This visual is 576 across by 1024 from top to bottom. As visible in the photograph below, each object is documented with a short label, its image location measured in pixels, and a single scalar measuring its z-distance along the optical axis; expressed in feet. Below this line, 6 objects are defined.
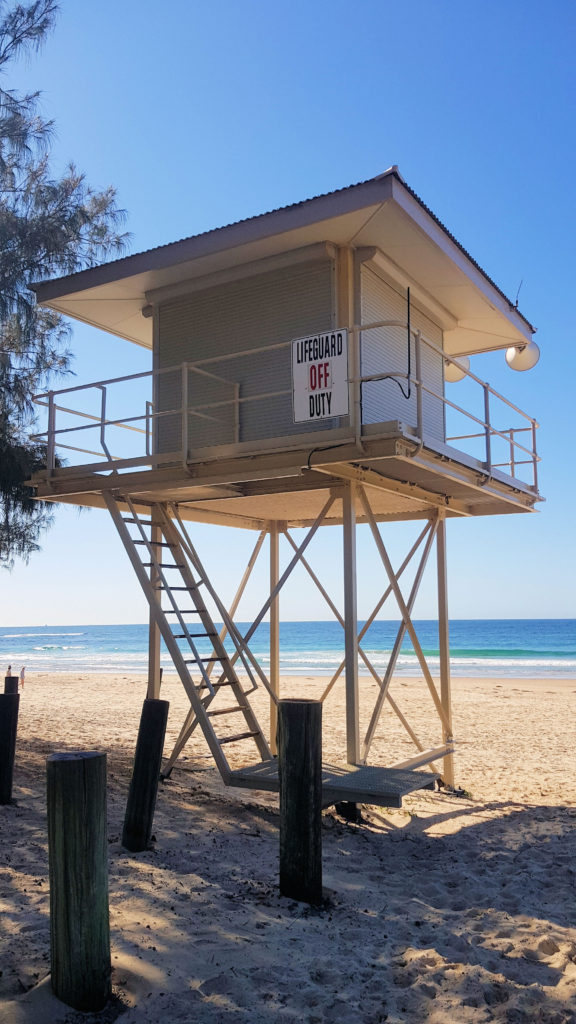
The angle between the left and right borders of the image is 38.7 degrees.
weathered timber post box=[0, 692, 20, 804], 27.68
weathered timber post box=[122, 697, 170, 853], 23.12
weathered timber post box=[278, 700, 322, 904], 19.49
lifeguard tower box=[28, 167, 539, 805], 28.19
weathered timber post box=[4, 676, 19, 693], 38.58
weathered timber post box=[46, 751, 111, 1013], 13.51
